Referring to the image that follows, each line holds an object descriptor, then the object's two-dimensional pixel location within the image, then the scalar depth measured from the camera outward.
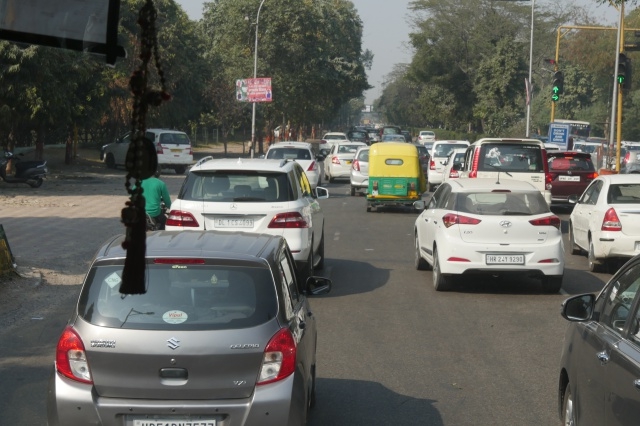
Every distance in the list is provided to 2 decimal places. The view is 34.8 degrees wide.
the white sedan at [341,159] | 39.66
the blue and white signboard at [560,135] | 45.31
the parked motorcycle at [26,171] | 30.52
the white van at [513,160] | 21.78
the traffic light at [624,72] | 28.14
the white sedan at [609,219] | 15.68
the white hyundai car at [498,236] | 13.75
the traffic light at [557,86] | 38.28
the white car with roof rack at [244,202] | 13.30
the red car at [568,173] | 26.56
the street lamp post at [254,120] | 51.42
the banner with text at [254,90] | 51.22
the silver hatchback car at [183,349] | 5.85
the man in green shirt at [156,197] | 15.01
